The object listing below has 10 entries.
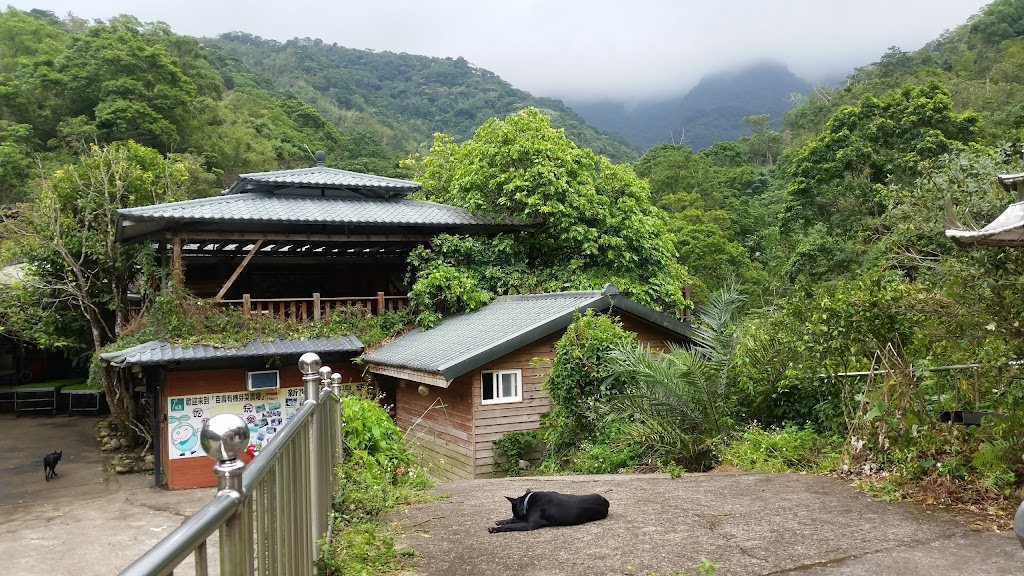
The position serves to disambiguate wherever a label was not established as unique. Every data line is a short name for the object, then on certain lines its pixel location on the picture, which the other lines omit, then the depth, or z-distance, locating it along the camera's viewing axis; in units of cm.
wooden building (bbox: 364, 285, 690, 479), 1197
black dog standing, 1560
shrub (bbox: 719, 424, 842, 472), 749
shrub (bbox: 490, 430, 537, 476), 1197
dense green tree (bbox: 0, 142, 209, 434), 1847
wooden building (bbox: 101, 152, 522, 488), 1402
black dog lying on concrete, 509
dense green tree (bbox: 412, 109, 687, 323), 1708
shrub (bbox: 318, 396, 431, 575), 418
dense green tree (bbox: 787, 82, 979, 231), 2252
